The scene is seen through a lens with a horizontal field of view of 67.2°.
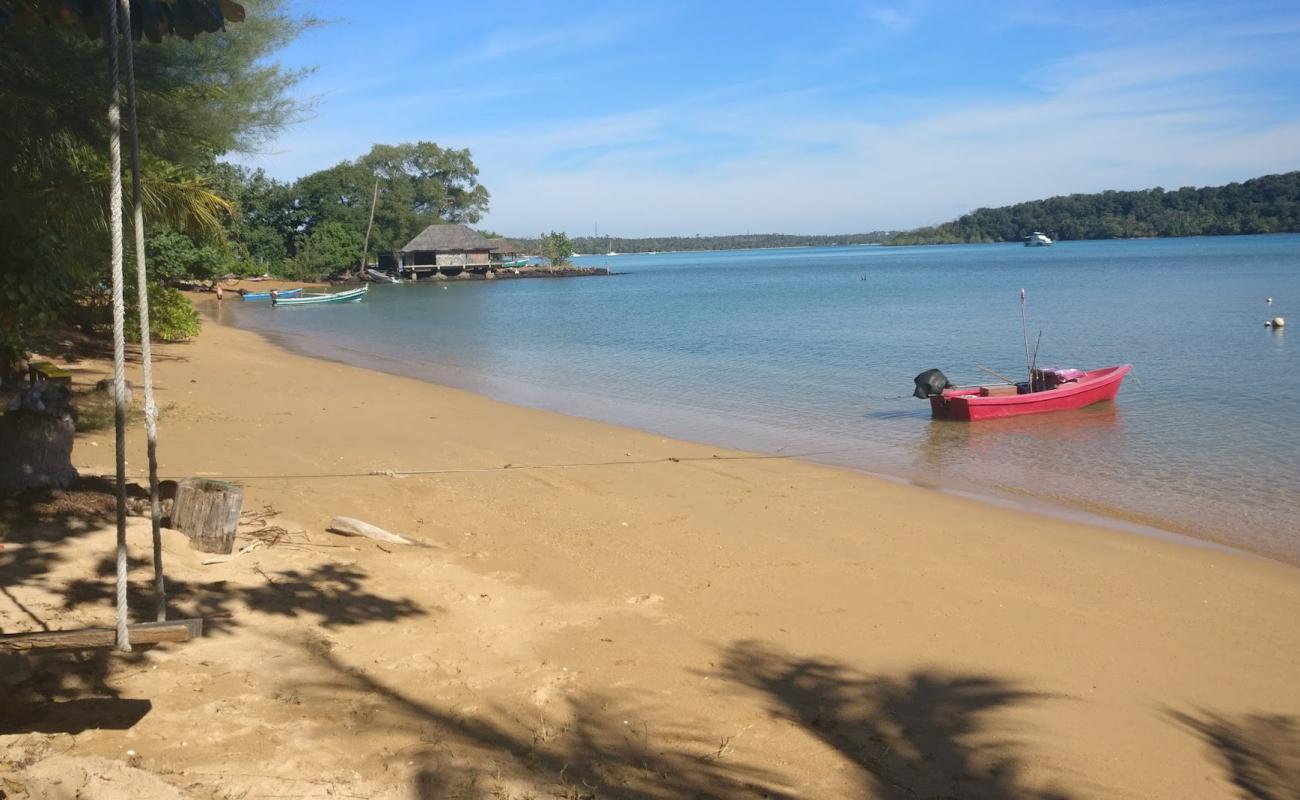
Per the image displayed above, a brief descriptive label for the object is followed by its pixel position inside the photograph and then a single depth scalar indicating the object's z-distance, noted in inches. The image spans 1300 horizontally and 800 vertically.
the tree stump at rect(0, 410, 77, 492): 241.6
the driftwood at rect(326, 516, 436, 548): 279.6
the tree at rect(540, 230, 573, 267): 4101.9
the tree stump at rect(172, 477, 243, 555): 242.5
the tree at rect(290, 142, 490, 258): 3206.2
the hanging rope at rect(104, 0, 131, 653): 140.7
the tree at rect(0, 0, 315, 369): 290.2
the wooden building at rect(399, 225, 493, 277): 3218.5
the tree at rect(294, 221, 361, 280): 2935.5
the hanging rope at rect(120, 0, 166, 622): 145.2
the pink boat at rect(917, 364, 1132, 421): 643.5
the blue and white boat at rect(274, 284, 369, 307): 1996.3
